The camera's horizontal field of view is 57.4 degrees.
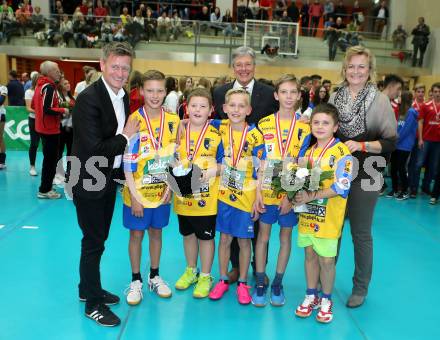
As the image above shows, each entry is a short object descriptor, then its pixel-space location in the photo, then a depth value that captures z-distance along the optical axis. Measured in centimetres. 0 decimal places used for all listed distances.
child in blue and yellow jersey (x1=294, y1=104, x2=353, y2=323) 281
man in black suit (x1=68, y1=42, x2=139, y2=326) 255
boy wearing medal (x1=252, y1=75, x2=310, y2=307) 299
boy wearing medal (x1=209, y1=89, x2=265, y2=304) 299
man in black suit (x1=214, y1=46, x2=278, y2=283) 330
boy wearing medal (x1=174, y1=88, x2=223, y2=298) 300
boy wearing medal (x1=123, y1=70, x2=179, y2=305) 292
